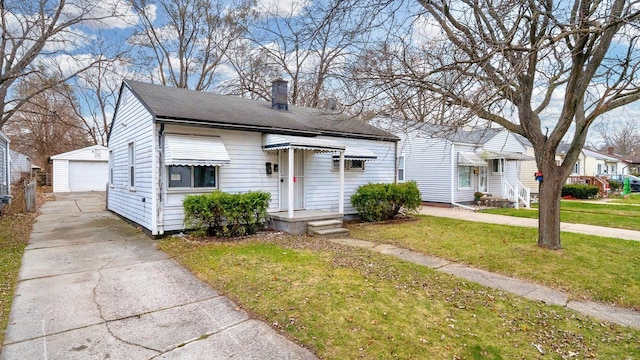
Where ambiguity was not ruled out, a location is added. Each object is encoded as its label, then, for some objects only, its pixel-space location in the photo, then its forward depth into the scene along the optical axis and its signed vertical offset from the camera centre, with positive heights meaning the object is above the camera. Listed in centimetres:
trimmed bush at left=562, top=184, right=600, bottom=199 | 2091 -64
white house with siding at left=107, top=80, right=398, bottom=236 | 842 +72
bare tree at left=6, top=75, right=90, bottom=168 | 2993 +416
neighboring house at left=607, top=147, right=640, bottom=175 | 4469 +225
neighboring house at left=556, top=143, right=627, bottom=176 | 3180 +173
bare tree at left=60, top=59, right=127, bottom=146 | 3002 +664
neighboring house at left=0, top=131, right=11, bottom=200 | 1419 +57
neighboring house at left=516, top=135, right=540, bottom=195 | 2328 +48
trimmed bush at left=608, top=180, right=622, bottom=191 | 2541 -40
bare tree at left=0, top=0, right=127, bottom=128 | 1217 +580
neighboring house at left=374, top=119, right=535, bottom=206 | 1680 +59
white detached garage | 2502 +66
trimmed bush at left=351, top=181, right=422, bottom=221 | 1141 -66
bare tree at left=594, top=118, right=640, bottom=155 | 5884 +705
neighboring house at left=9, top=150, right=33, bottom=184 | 2137 +86
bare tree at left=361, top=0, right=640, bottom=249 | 467 +176
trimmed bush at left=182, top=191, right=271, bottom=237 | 805 -78
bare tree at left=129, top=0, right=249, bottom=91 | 2452 +1027
